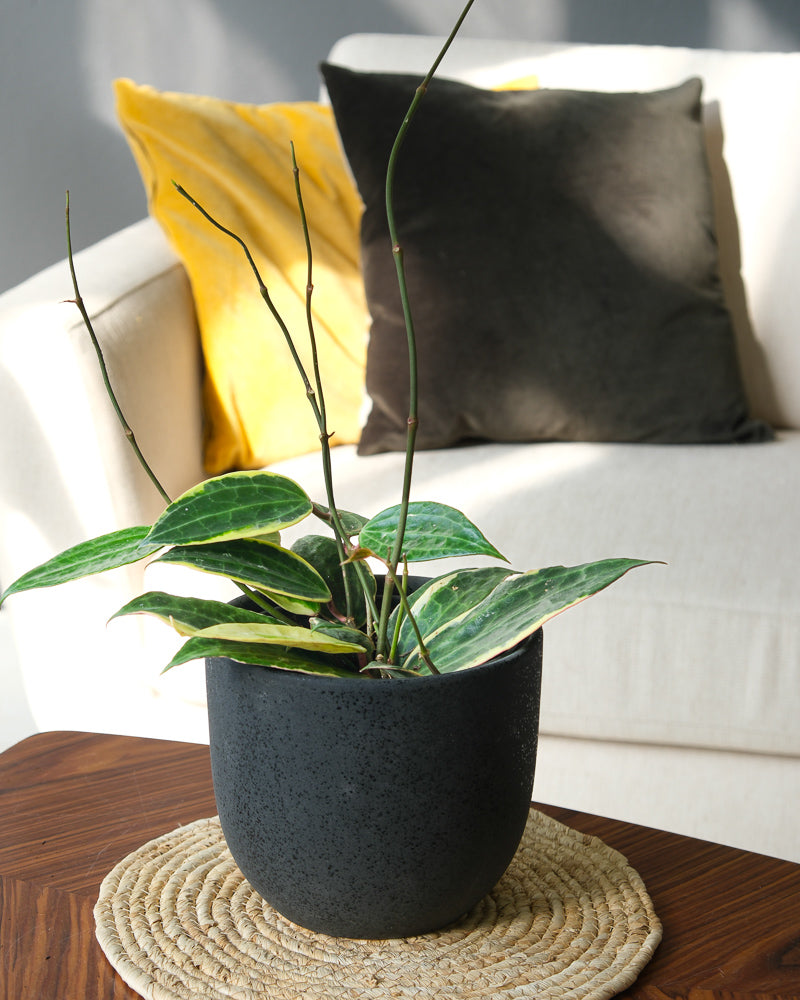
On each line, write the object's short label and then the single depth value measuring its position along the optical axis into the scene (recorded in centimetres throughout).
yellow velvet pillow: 132
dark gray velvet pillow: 127
